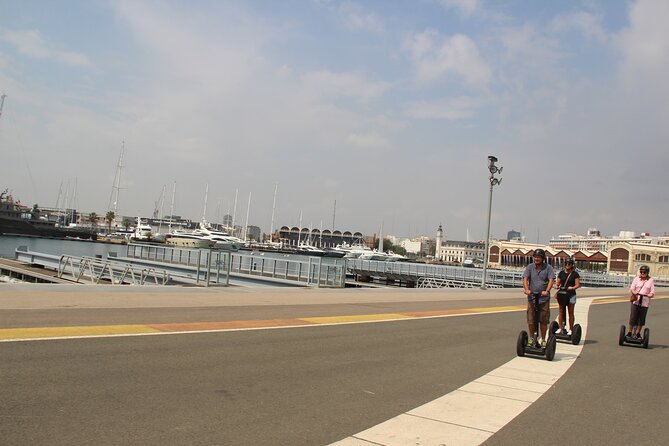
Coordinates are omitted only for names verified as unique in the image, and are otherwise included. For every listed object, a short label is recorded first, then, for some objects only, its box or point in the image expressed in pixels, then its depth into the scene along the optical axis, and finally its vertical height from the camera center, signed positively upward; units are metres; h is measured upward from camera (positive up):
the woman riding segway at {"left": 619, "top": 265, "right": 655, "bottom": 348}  11.43 -0.32
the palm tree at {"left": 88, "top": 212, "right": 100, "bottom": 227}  184.15 +5.43
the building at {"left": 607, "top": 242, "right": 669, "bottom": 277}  104.44 +6.18
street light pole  31.77 +5.84
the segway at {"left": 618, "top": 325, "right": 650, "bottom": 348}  11.65 -1.07
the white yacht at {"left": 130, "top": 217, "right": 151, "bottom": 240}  140.98 +1.78
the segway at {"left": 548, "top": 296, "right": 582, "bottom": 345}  11.74 -1.11
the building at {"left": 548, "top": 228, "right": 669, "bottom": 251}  169.35 +15.70
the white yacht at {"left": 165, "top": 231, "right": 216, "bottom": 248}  113.38 +0.89
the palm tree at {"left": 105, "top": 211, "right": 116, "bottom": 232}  165.14 +5.93
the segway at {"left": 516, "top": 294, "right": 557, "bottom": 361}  9.48 -1.16
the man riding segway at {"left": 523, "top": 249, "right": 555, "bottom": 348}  9.49 -0.15
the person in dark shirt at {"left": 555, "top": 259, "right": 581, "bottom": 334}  11.78 -0.13
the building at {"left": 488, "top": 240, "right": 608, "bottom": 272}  123.75 +5.58
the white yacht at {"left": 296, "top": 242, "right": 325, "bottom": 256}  134.00 +1.27
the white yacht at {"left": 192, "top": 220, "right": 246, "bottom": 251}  113.84 +2.14
